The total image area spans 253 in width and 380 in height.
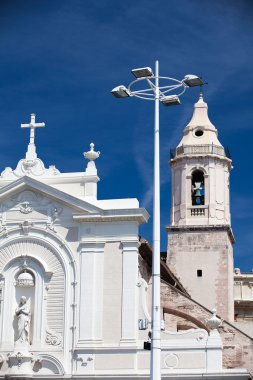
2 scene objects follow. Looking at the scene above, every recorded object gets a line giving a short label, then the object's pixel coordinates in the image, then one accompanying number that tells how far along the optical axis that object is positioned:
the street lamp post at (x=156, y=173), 24.98
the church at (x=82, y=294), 32.47
